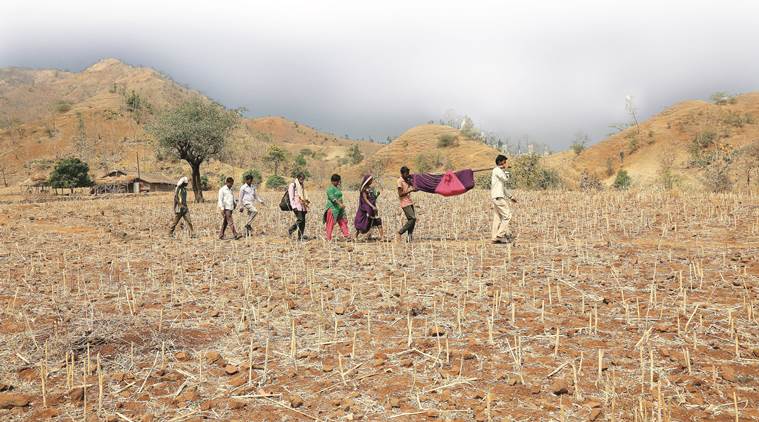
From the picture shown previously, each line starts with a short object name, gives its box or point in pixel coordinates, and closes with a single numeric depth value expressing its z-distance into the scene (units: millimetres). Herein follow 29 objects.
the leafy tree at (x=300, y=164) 62362
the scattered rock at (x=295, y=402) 3697
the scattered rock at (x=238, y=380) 4046
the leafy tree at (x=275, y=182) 49125
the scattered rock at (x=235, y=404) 3706
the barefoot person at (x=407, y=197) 10648
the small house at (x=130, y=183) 43281
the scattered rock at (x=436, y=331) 4939
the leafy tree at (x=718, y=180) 22297
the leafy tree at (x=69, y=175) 43844
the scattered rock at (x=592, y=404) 3528
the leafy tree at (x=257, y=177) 51353
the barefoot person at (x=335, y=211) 11180
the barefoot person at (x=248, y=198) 12341
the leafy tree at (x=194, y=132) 27234
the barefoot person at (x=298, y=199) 11297
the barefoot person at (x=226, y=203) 12281
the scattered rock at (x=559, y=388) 3732
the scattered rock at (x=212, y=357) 4520
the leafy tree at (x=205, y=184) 46006
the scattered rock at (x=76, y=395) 3842
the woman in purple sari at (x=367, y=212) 11051
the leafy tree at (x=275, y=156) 63031
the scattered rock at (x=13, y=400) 3748
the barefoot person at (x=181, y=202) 12438
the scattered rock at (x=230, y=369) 4270
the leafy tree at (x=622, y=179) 39206
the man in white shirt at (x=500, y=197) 10359
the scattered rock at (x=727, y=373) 3844
